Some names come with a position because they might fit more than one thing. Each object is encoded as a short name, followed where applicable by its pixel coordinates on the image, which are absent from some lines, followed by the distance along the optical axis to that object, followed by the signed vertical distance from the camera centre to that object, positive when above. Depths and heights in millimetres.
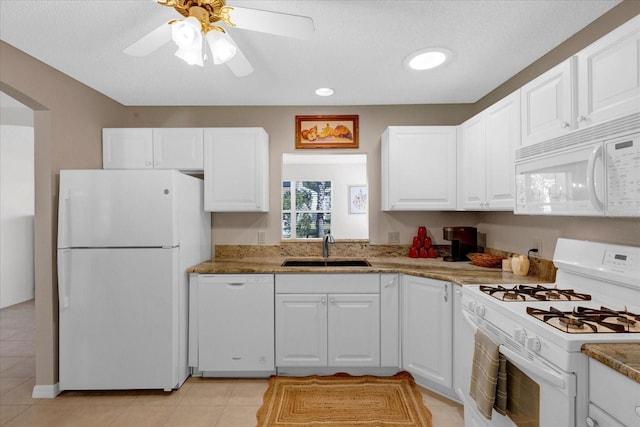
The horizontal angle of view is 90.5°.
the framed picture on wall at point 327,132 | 3098 +791
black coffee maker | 2713 -242
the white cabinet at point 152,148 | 2812 +574
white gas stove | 1096 -431
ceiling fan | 1344 +839
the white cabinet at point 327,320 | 2445 -828
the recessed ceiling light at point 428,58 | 2076 +1058
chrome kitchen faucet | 3014 -298
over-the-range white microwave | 1199 +177
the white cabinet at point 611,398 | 904 -565
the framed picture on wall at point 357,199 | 4391 +192
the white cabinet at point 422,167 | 2723 +396
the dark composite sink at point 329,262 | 2908 -463
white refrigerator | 2256 -491
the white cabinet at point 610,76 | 1218 +571
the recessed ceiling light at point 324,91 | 2701 +1053
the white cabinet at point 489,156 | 2033 +413
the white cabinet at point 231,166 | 2779 +410
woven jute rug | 2006 -1306
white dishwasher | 2449 -829
